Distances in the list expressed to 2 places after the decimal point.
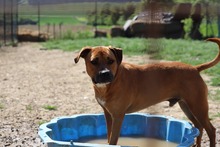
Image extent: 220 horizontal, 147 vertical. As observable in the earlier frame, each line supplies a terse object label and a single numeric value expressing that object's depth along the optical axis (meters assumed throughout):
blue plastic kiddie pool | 3.67
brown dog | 3.24
